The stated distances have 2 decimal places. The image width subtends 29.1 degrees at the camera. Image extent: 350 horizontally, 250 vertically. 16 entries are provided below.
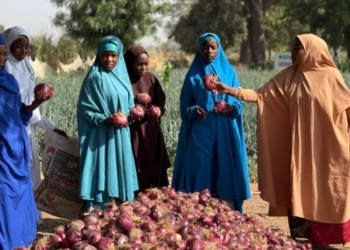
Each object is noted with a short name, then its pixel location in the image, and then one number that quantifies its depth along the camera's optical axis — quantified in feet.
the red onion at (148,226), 9.04
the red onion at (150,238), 8.78
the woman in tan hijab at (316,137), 15.88
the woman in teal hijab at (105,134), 16.37
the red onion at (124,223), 9.04
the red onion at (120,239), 8.72
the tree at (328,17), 108.47
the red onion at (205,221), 9.99
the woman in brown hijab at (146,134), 17.54
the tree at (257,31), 118.11
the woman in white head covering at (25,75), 16.40
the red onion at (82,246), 8.52
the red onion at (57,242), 9.03
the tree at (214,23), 133.69
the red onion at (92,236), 8.73
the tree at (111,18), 83.25
